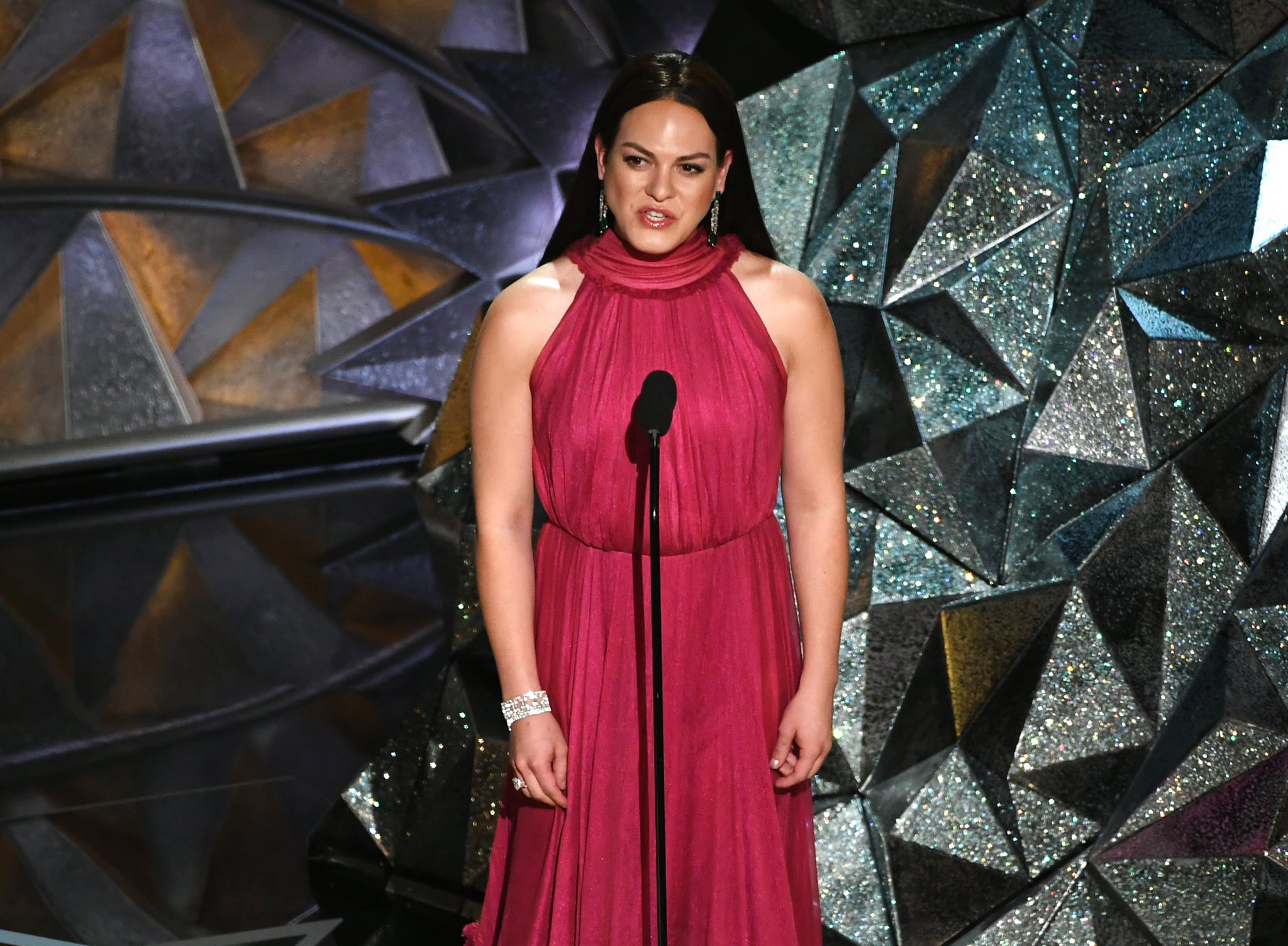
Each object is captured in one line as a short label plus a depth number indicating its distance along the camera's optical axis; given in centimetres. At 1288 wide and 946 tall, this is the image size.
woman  792
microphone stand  771
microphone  773
